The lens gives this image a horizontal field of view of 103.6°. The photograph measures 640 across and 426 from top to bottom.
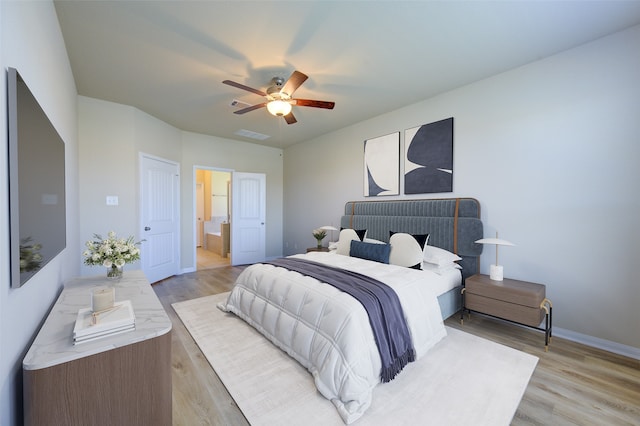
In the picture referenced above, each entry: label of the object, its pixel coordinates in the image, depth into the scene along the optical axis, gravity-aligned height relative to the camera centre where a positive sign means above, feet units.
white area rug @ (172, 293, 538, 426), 5.26 -4.28
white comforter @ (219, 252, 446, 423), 5.63 -3.13
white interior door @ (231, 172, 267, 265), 19.10 -0.53
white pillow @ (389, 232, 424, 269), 9.92 -1.66
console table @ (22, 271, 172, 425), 3.24 -2.35
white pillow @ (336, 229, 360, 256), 12.31 -1.52
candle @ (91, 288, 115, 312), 4.42 -1.60
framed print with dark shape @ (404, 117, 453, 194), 11.24 +2.46
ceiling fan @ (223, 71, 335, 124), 9.14 +4.11
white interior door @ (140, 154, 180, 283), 13.60 -0.36
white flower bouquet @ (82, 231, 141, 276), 6.84 -1.19
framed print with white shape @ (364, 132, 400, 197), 13.14 +2.45
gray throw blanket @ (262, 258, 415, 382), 6.25 -2.85
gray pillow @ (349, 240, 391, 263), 10.61 -1.77
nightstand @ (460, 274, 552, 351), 7.81 -2.99
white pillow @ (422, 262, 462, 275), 9.70 -2.27
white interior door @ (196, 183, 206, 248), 28.70 -0.41
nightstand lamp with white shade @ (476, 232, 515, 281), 8.92 -2.22
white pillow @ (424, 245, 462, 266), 9.86 -1.85
